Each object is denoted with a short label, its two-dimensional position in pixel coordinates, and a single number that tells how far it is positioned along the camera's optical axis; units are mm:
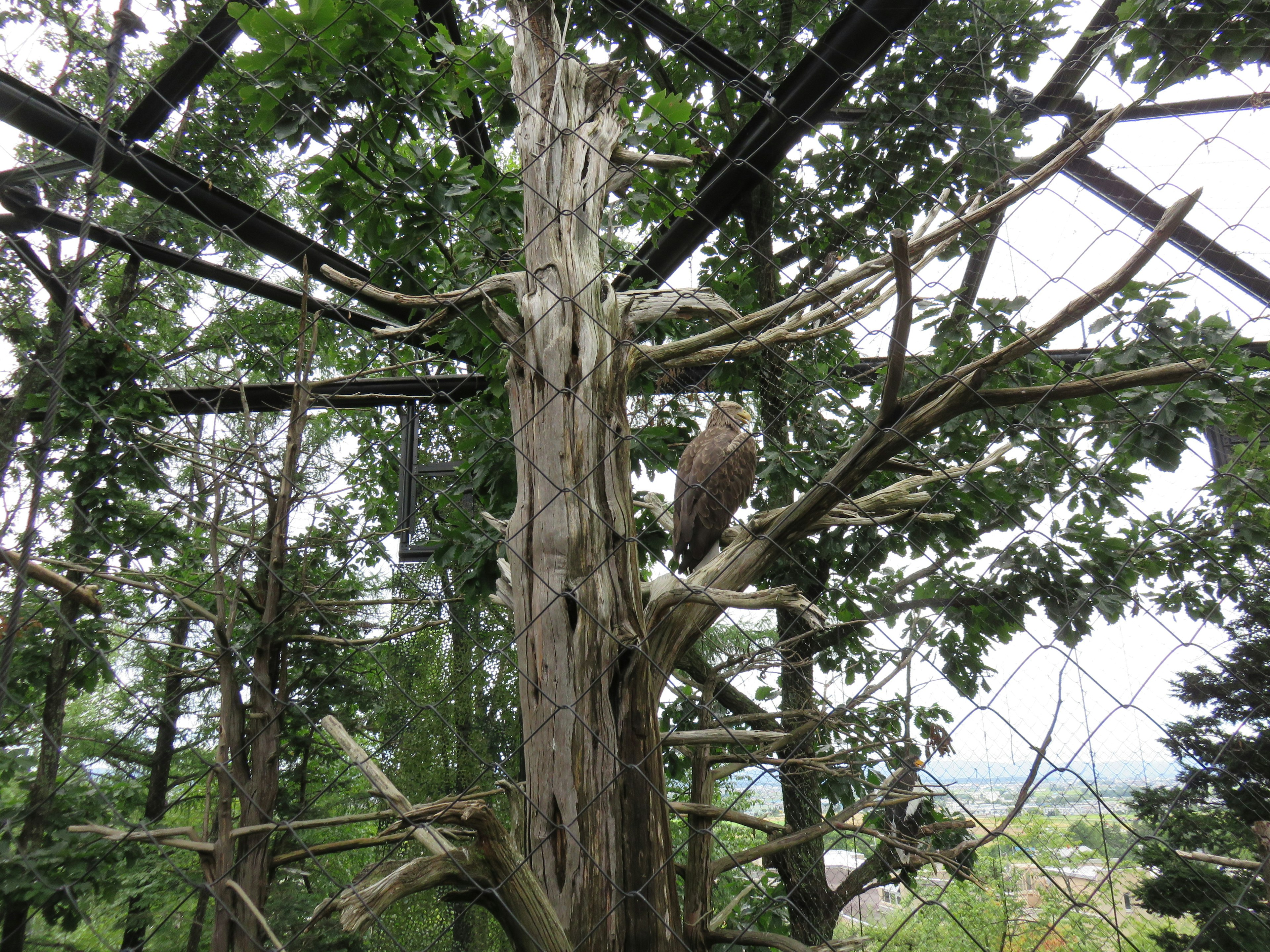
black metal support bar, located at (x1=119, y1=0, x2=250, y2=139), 1521
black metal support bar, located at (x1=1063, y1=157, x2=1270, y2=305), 1027
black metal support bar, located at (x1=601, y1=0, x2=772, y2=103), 1482
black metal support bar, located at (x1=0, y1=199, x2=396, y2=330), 1748
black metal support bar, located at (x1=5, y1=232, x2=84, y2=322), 1543
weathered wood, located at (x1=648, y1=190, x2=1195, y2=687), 967
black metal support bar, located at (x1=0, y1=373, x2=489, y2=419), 2475
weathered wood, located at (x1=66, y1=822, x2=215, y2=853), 1638
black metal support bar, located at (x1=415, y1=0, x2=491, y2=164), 2086
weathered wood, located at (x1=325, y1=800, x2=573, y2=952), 951
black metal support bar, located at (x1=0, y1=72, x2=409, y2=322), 1435
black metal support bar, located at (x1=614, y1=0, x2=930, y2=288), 1229
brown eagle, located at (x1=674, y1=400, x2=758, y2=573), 2123
